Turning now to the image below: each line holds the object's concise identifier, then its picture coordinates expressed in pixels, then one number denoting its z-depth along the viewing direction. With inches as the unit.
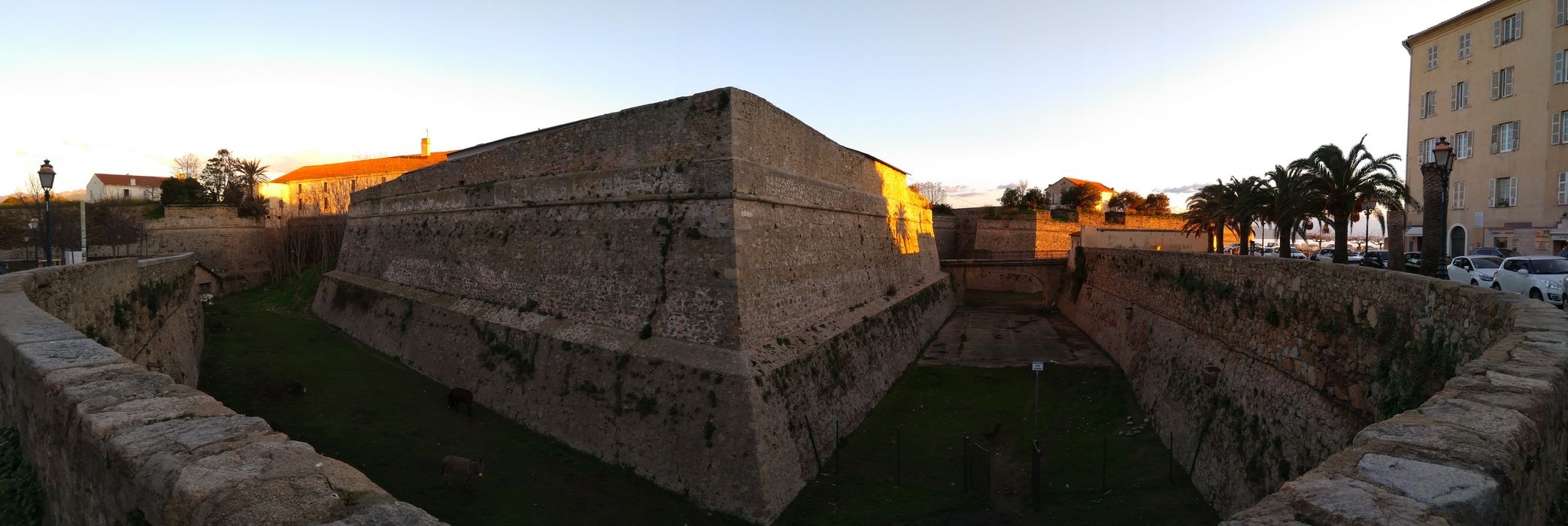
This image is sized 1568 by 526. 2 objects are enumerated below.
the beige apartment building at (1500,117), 1002.7
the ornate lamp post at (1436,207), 481.7
